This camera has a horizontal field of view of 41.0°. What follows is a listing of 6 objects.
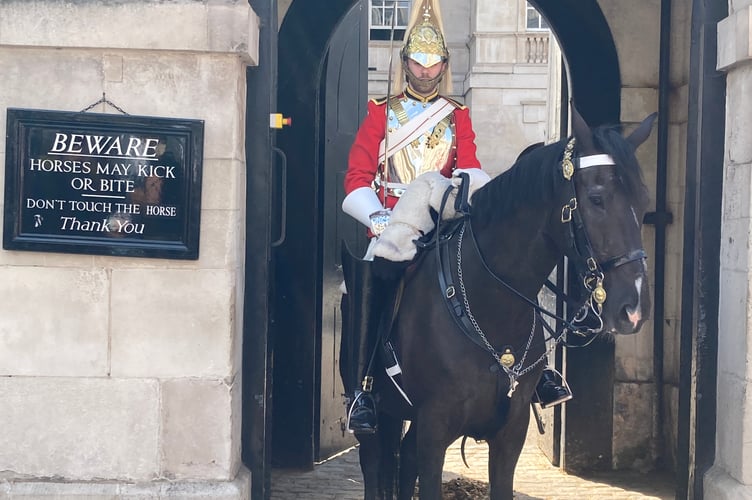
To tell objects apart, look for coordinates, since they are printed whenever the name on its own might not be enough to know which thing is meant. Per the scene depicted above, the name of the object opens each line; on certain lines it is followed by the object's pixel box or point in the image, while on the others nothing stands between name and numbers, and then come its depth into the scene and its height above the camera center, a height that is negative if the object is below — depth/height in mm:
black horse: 3799 -144
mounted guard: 5246 +595
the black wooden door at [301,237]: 7195 +79
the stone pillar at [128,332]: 4641 -408
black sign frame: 4605 +291
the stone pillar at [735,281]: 4465 -112
